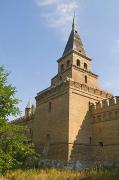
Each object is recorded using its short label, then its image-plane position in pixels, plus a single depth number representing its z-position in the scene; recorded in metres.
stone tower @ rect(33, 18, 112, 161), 22.34
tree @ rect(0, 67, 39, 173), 15.42
